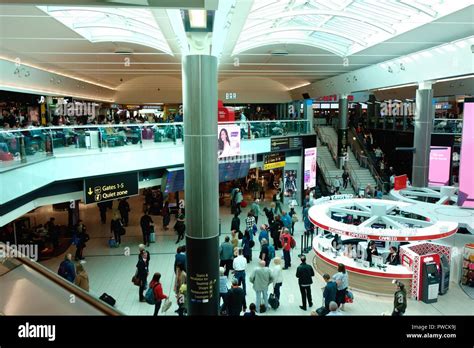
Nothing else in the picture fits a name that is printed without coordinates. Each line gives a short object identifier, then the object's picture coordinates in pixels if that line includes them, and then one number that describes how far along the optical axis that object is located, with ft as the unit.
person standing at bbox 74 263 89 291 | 26.68
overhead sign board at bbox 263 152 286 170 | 58.41
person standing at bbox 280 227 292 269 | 36.44
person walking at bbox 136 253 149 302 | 29.78
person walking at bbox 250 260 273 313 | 27.04
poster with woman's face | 39.22
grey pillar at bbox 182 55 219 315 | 21.65
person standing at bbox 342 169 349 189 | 71.00
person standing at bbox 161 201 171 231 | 50.37
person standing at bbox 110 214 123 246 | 44.09
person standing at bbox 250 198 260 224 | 48.09
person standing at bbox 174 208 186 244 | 45.09
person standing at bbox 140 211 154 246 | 44.19
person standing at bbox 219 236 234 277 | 33.19
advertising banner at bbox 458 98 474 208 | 42.45
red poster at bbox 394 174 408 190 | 54.60
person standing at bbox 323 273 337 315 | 24.68
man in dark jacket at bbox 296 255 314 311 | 27.86
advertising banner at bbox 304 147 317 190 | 65.26
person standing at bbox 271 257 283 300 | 27.89
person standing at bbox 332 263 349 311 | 26.55
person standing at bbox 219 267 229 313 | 24.90
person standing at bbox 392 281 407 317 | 24.17
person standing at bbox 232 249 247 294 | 28.86
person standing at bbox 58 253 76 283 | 28.55
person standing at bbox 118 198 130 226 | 52.75
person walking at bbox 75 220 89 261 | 38.96
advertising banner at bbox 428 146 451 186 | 62.44
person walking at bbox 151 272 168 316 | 25.18
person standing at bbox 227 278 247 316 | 23.17
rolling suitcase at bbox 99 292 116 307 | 22.89
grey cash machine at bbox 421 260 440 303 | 30.12
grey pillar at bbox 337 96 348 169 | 77.51
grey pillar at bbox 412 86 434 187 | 53.01
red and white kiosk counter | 31.63
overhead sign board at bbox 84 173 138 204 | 34.65
